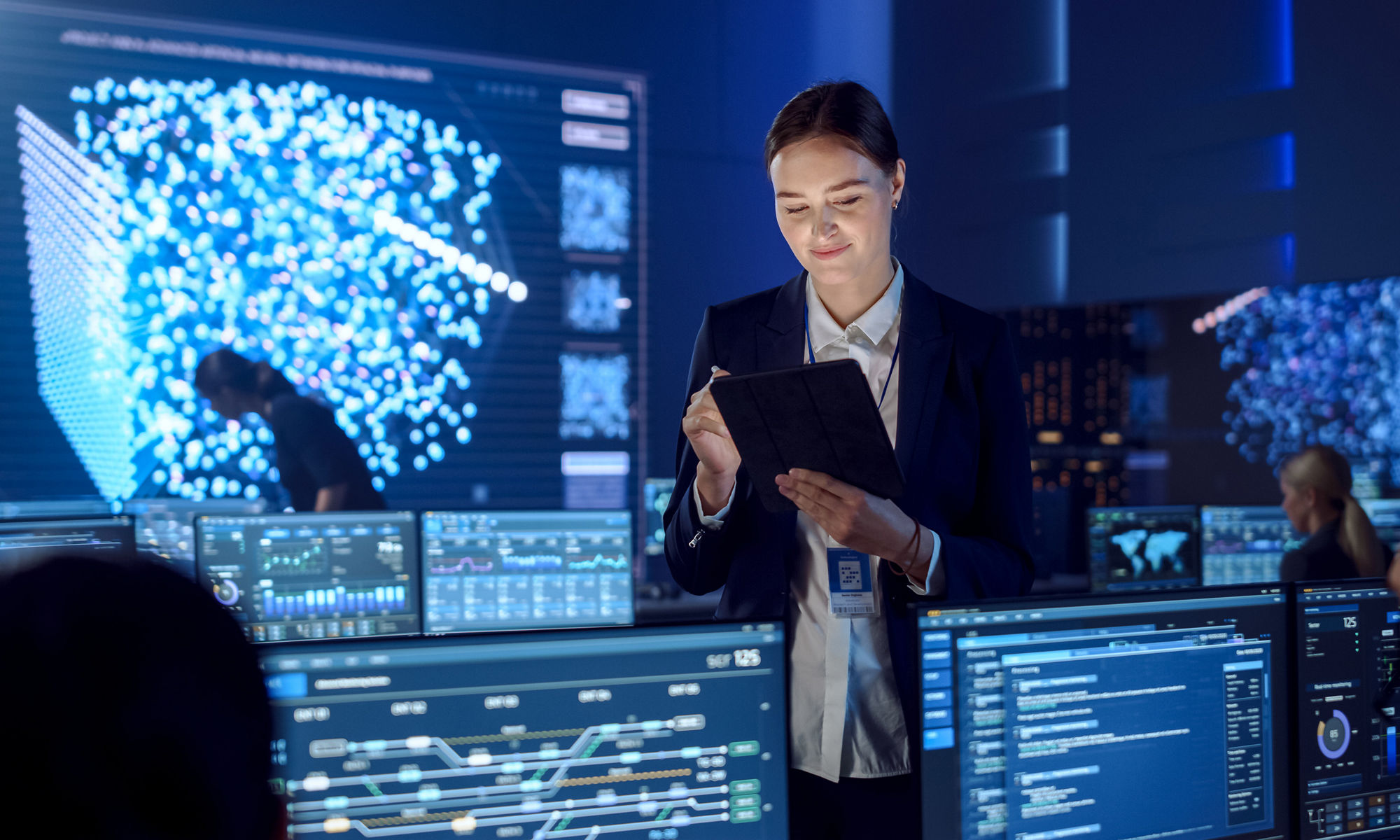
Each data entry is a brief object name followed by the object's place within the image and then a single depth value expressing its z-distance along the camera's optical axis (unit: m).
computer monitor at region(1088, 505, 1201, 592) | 3.73
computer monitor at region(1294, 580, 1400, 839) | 1.33
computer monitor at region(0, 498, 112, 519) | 4.01
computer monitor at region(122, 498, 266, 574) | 2.72
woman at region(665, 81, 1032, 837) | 1.20
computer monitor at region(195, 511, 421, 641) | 2.67
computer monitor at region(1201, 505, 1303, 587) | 3.70
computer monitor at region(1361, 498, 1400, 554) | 3.58
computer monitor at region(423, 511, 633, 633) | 2.84
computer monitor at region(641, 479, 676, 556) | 4.29
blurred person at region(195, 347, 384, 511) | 3.49
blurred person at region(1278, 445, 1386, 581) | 3.41
